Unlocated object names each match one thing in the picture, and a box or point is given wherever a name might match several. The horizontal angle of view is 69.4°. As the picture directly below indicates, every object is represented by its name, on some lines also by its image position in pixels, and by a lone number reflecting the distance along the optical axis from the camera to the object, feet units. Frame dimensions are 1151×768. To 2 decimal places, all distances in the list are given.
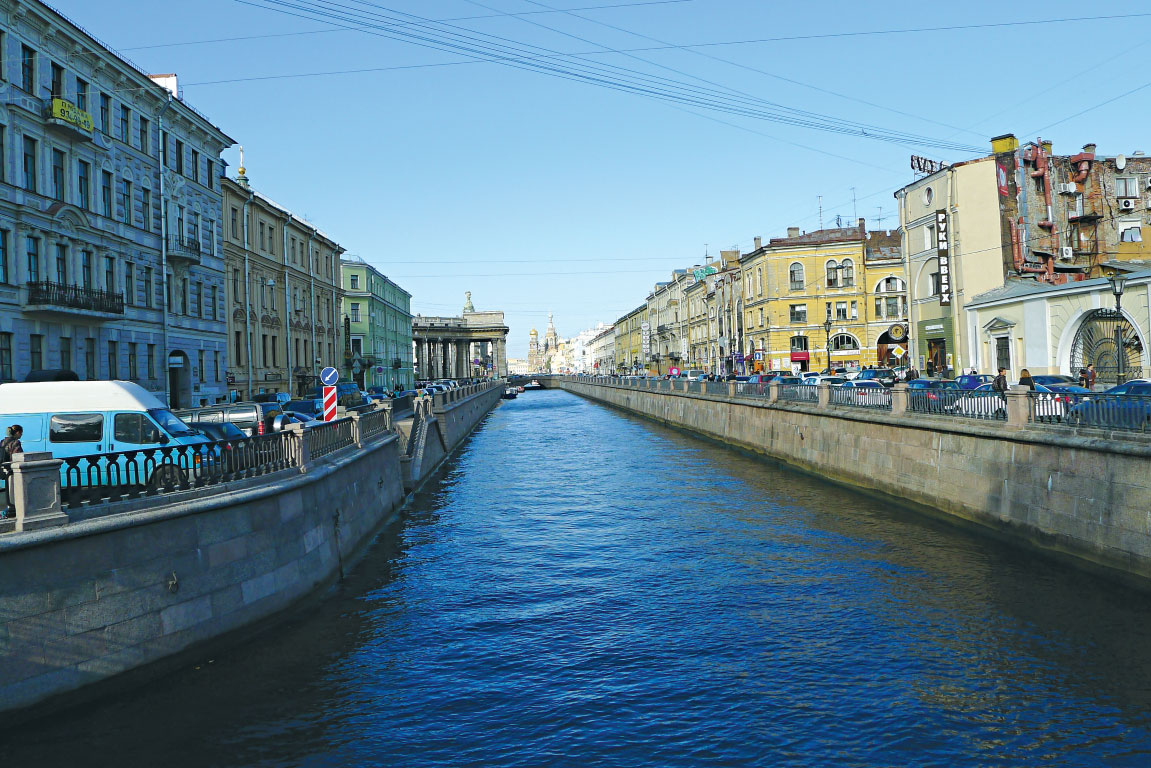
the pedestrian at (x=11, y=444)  39.22
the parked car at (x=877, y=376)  127.08
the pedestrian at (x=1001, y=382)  71.56
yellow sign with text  89.56
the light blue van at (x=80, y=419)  46.29
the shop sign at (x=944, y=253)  138.82
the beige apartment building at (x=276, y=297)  146.51
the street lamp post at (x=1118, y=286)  69.79
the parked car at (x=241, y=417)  77.77
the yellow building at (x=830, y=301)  214.48
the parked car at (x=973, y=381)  91.96
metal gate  100.63
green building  247.91
